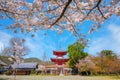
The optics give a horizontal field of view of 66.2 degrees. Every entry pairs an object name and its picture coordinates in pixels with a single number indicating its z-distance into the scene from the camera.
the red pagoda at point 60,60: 23.26
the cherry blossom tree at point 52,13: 2.35
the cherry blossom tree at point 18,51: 10.91
